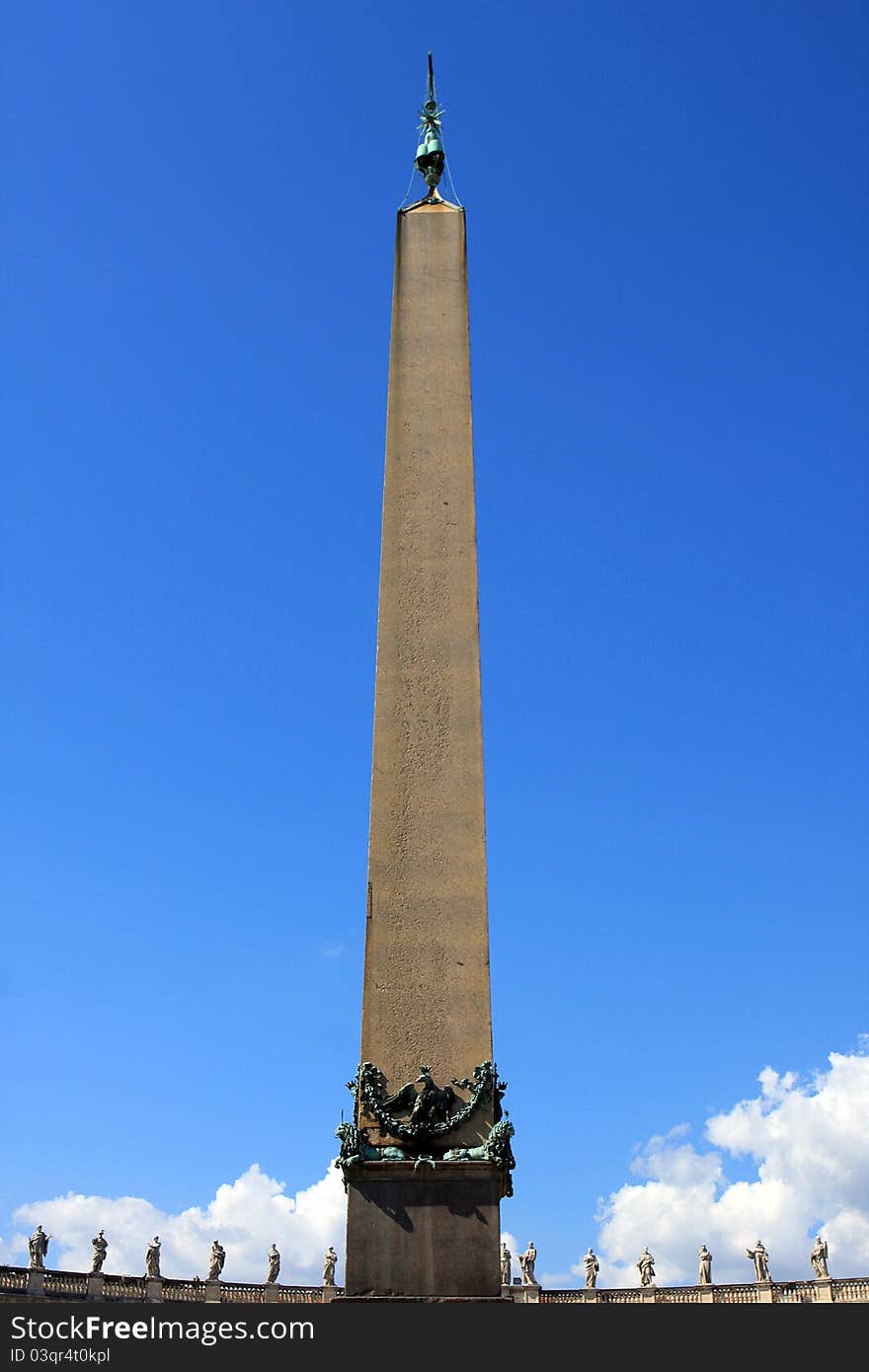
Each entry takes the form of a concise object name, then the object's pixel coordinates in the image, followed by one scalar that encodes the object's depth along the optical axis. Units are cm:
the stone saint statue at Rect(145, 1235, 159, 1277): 4128
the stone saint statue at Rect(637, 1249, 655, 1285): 4588
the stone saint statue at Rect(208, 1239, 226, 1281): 4297
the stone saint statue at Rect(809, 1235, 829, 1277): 4406
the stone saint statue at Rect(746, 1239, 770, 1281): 4512
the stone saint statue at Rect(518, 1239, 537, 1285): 4744
